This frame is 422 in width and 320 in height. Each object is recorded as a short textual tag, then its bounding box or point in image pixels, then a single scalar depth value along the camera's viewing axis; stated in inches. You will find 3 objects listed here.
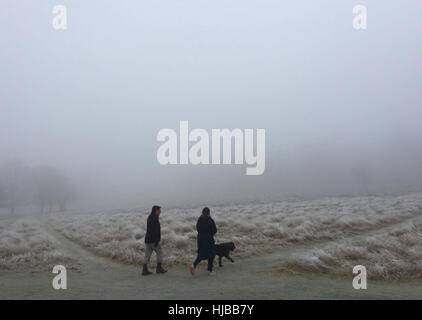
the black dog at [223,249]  486.8
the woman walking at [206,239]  441.1
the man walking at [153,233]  450.0
